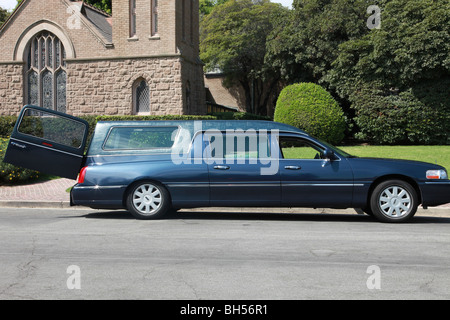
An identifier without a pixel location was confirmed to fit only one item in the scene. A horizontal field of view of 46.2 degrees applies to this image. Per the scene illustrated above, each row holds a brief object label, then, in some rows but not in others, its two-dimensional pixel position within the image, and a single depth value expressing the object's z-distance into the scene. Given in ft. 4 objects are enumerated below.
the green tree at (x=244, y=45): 137.69
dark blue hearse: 29.48
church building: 87.56
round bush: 81.05
